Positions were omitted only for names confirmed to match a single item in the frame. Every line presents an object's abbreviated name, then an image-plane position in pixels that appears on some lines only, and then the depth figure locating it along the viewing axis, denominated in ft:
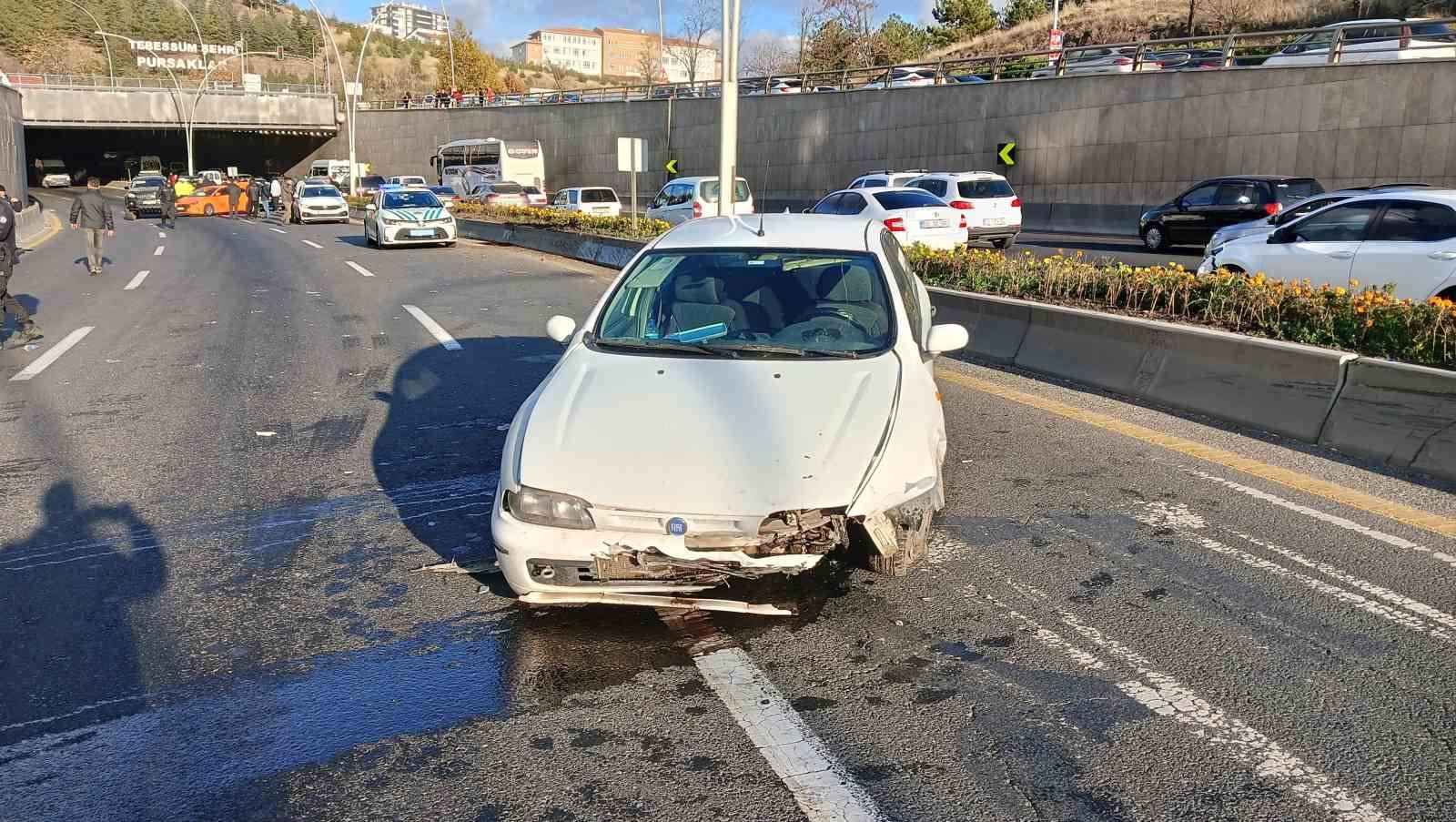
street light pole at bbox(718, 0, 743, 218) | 60.08
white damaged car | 13.23
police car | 87.97
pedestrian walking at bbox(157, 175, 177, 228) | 131.54
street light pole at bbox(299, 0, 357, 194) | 174.33
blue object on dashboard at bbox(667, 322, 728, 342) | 17.79
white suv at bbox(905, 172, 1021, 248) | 71.77
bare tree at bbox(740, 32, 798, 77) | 271.08
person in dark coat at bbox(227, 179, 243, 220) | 162.09
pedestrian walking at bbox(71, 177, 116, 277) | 65.21
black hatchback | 67.51
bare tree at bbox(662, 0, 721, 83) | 244.30
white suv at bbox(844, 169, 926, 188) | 81.92
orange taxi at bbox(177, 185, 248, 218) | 163.12
